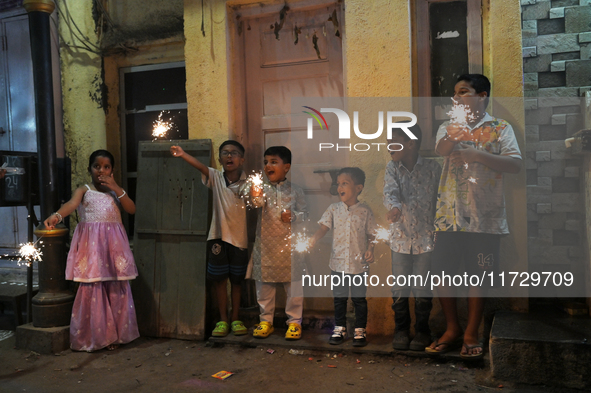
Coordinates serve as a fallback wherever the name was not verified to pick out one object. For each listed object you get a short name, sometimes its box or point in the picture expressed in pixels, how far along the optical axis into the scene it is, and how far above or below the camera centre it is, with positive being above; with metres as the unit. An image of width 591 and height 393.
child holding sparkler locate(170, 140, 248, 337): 4.27 -0.44
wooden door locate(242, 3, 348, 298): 4.52 +0.99
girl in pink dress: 4.14 -0.71
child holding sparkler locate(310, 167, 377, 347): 3.96 -0.58
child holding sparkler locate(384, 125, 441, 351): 3.74 -0.40
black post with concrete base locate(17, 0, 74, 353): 4.23 -0.05
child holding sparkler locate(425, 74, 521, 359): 3.46 -0.13
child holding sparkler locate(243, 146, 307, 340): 4.15 -0.54
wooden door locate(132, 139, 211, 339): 4.46 -0.56
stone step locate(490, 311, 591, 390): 3.01 -1.22
